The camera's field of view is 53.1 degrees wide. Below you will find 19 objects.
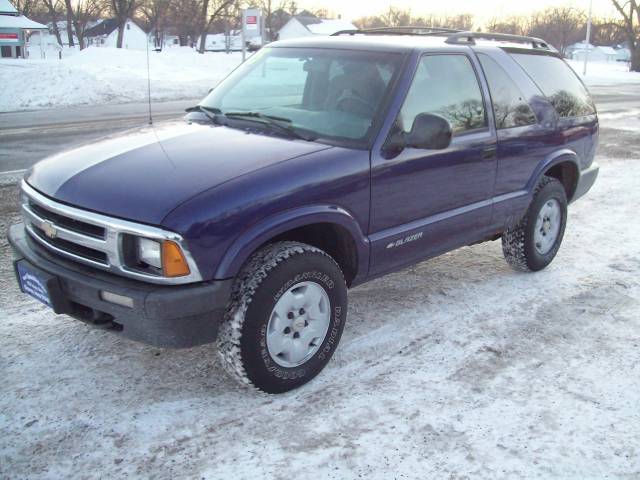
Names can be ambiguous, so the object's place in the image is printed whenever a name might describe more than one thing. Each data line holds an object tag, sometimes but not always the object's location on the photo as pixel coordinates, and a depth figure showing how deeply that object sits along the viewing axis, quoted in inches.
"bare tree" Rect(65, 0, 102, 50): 2466.8
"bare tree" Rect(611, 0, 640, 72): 2057.1
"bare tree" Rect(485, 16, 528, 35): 3538.6
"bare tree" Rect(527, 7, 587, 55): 3295.3
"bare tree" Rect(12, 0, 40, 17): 2671.5
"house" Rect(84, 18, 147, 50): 3105.3
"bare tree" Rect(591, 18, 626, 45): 3837.6
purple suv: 115.1
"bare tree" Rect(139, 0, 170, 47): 2048.5
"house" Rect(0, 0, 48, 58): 1558.6
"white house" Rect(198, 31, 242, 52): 3340.6
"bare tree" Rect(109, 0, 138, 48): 1660.9
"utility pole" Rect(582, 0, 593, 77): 1589.6
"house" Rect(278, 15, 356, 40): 3240.7
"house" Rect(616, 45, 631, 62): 3384.8
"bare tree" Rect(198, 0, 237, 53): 1972.2
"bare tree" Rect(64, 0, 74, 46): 2177.7
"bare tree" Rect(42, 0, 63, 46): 2443.4
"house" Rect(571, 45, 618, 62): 3332.2
